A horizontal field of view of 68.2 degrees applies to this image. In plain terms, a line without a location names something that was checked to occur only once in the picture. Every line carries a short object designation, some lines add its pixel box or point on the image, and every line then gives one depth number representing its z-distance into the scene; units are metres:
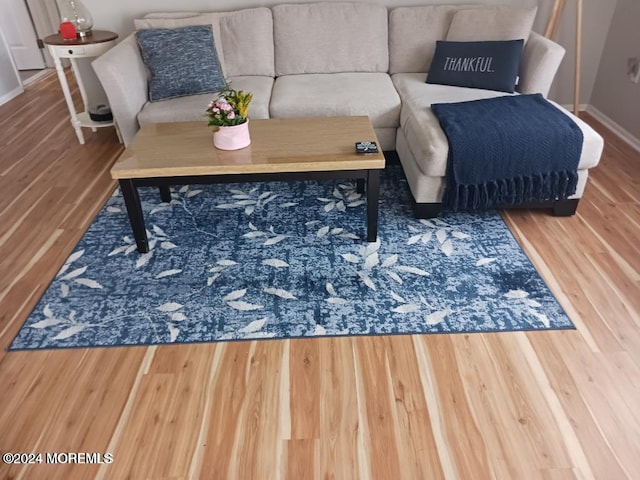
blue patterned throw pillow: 2.91
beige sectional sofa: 2.65
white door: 5.04
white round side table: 3.10
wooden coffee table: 2.03
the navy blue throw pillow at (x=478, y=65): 2.79
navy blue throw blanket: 2.22
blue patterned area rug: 1.86
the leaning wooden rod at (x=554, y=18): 3.14
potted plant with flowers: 2.06
